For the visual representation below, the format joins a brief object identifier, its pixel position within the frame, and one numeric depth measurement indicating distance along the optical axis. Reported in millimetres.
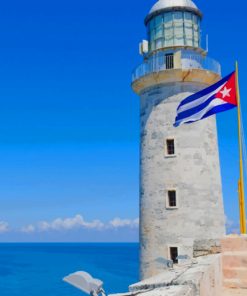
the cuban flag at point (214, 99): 12875
